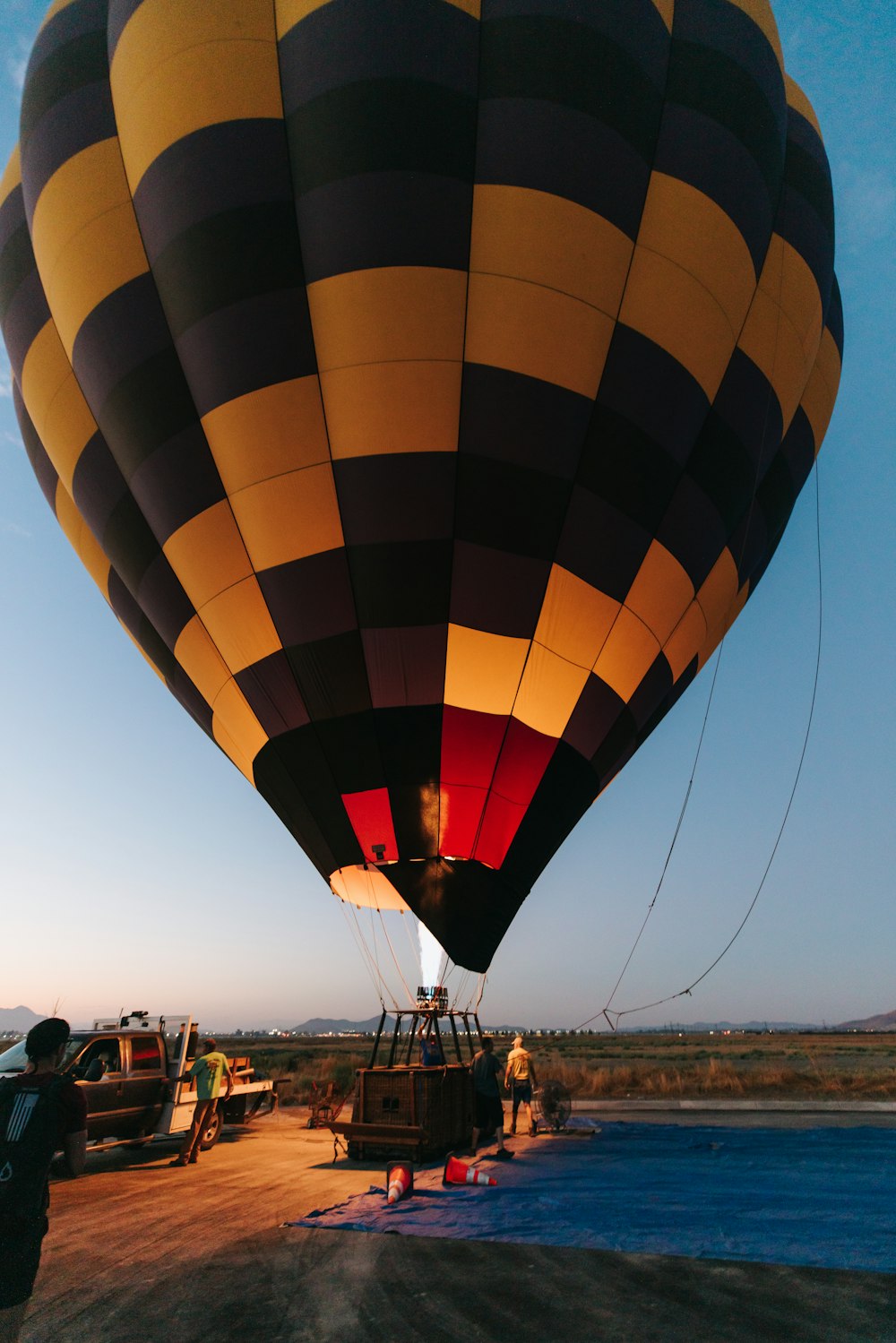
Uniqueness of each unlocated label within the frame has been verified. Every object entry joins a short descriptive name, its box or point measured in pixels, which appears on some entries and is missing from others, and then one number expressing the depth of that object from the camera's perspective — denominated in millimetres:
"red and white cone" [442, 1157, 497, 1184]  6188
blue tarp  4594
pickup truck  8422
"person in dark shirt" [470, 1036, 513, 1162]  8188
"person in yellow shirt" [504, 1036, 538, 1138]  9766
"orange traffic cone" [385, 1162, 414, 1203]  5718
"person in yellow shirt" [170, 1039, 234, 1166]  8320
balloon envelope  7059
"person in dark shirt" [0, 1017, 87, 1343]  2576
